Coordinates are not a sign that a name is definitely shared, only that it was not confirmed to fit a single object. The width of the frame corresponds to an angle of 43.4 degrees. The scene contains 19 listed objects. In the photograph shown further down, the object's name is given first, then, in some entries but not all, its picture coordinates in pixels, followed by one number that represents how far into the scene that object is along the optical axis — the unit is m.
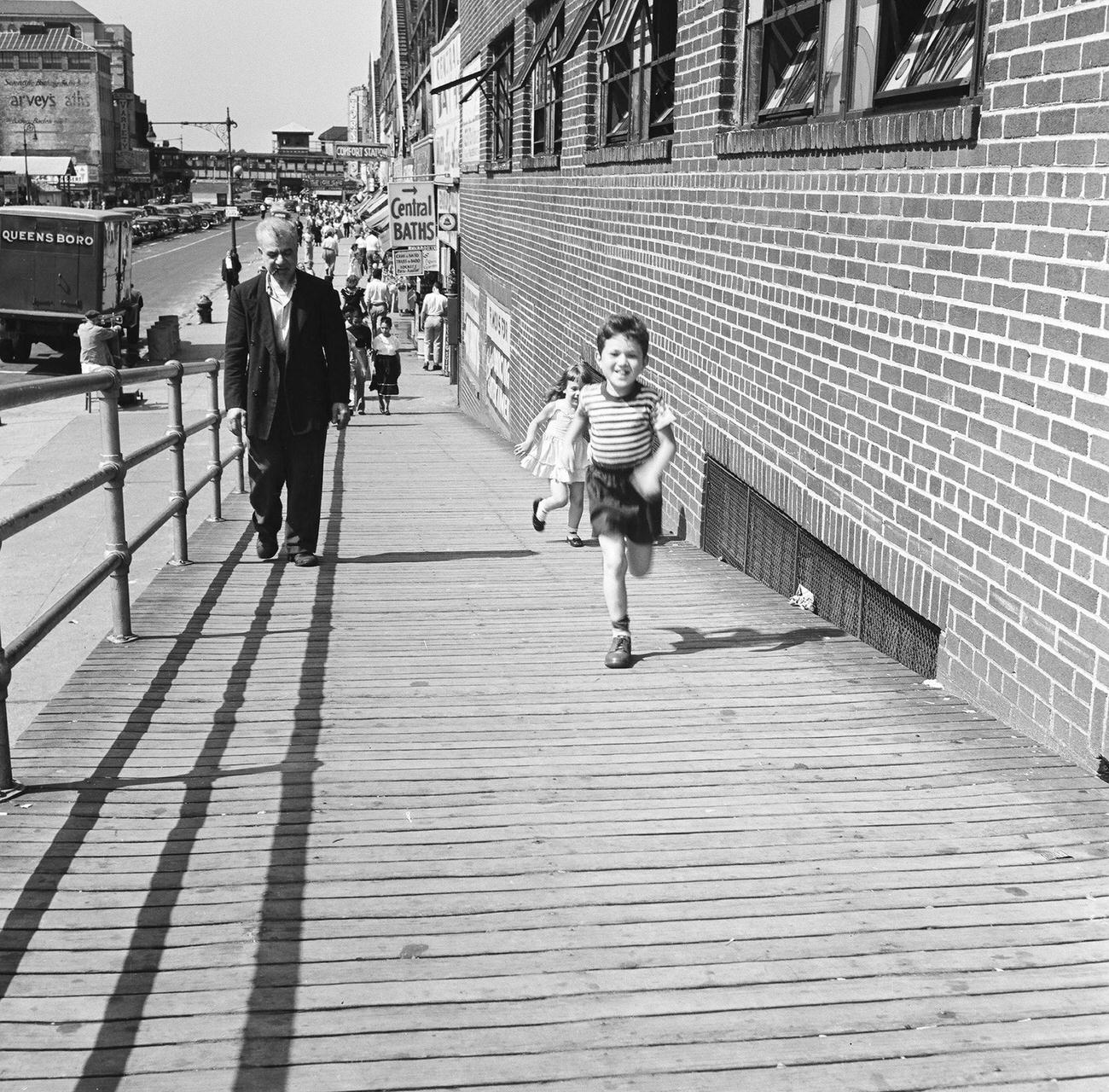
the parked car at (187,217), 113.00
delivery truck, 31.28
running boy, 5.46
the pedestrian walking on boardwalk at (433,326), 35.38
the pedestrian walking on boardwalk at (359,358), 23.47
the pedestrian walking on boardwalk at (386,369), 24.97
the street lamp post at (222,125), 75.94
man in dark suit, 7.27
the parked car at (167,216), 105.06
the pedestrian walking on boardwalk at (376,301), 35.69
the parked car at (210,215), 124.06
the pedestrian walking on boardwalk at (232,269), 43.69
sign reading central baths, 28.06
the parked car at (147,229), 94.56
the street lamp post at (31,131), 144.11
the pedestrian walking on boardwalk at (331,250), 60.21
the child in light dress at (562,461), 8.62
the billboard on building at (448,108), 26.89
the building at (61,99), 150.25
